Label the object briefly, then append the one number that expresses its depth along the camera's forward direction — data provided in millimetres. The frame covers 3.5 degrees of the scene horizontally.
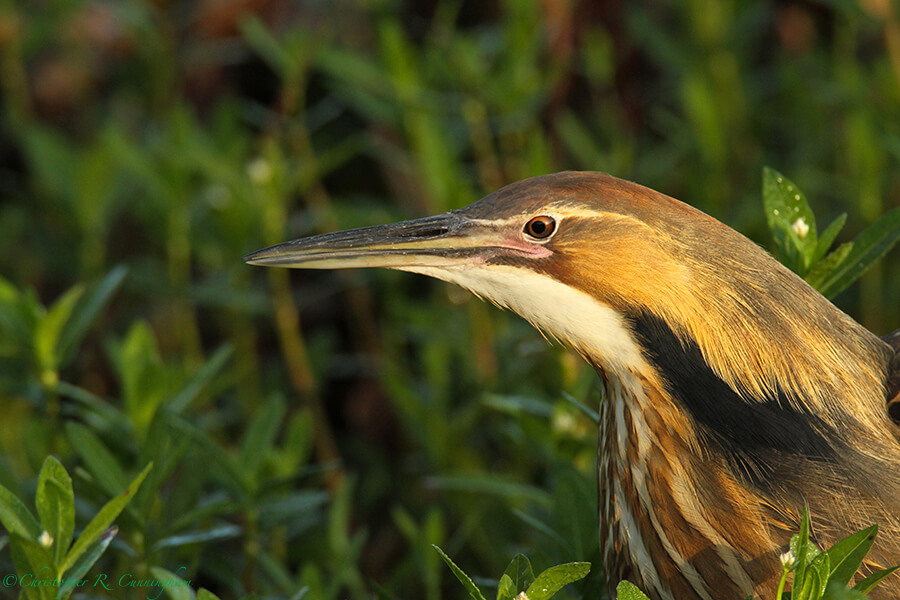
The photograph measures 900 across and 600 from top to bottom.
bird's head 4787
